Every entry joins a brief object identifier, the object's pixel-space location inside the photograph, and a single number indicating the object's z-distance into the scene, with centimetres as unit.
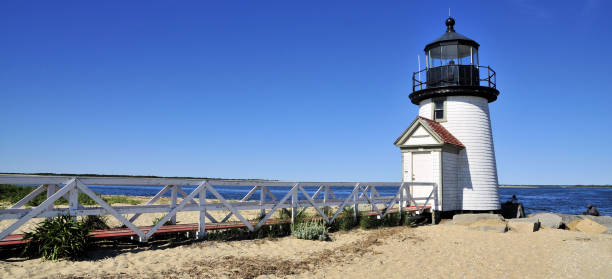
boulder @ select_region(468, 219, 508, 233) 1294
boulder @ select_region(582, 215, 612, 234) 1568
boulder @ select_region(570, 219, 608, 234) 1416
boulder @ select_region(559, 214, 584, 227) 1573
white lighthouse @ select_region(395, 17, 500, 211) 1530
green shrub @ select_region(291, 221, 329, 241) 1012
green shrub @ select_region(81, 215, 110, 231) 859
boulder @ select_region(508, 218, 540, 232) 1332
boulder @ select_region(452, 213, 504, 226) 1427
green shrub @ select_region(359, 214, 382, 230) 1235
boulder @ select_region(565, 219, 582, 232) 1505
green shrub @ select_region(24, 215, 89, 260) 665
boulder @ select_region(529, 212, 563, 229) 1476
